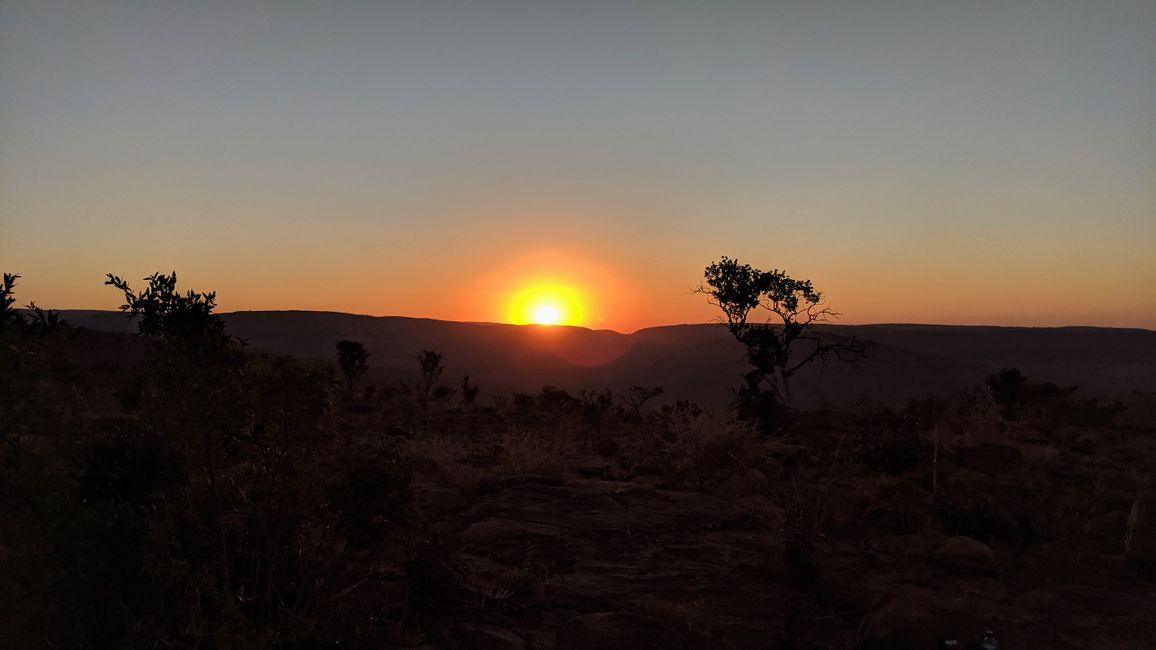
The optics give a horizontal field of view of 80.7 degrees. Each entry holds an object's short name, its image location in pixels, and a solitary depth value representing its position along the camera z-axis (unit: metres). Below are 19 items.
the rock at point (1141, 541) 7.00
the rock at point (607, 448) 14.05
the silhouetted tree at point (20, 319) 3.95
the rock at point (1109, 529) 7.91
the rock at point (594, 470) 11.59
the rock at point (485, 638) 5.02
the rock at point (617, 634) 4.52
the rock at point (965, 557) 7.12
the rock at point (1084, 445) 13.98
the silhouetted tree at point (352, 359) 24.72
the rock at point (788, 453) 12.70
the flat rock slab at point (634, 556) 5.77
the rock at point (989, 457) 12.18
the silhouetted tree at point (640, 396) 21.19
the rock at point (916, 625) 5.13
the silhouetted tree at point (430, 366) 21.56
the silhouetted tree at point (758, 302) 20.86
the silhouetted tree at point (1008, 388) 22.53
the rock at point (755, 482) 10.29
